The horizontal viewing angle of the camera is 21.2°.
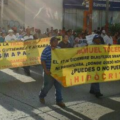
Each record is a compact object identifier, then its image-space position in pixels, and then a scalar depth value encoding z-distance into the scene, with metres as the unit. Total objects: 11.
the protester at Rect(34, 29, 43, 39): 13.79
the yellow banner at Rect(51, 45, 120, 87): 7.09
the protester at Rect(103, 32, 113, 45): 14.39
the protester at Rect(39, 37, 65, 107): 7.14
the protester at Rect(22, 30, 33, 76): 11.36
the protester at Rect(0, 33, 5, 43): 13.65
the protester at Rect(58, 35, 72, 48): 9.09
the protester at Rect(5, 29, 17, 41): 13.15
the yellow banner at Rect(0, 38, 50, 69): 10.42
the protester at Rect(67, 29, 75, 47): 14.75
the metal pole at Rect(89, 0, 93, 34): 18.22
